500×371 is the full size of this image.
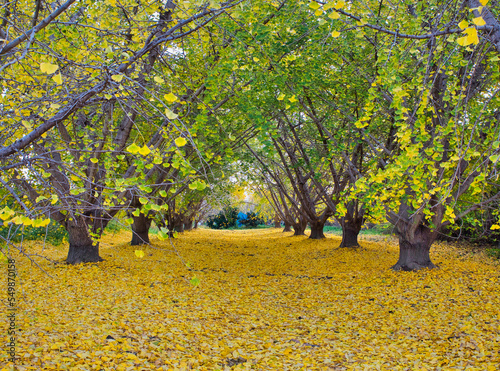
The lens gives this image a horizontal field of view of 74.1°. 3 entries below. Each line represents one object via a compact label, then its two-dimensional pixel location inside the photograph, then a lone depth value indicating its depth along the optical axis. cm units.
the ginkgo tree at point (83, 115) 238
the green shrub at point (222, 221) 2902
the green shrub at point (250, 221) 3067
